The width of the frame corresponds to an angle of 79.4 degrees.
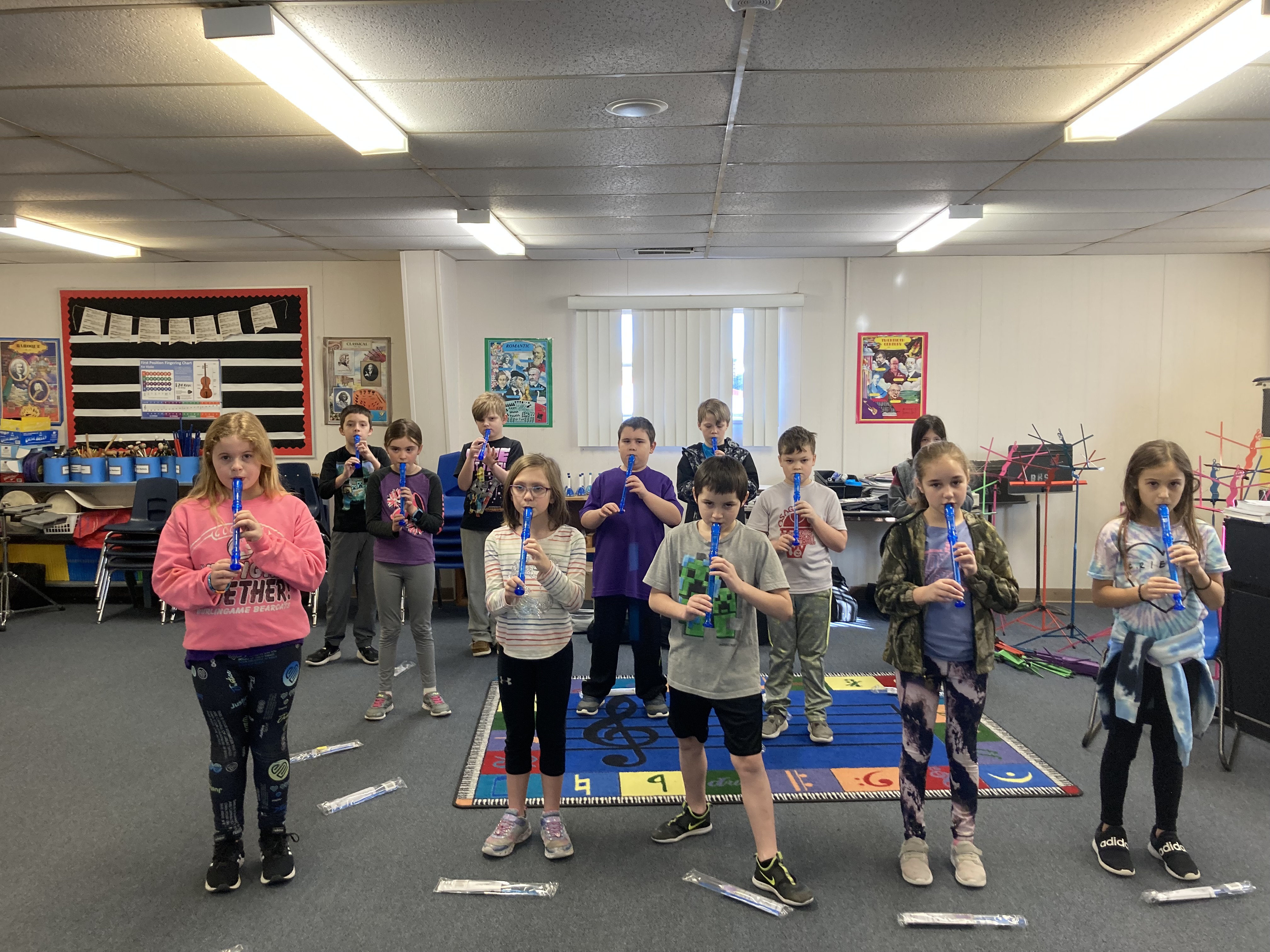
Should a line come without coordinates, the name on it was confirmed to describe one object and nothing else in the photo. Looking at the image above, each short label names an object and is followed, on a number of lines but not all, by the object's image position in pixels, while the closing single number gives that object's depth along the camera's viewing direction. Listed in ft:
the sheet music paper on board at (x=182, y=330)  19.39
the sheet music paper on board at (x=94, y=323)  19.42
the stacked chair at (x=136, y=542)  17.54
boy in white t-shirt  10.34
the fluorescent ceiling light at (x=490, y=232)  13.94
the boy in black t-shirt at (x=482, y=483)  12.96
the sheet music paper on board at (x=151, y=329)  19.42
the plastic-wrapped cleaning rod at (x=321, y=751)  10.25
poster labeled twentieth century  18.89
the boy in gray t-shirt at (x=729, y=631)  7.08
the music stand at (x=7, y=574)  16.76
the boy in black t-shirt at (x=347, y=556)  14.02
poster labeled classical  19.56
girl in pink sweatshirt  7.03
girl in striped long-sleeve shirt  7.69
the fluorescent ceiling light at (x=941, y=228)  13.71
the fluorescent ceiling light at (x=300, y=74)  6.70
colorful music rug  9.23
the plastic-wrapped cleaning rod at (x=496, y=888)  7.31
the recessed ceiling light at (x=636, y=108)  8.88
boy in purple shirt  10.57
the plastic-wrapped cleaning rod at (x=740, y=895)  7.02
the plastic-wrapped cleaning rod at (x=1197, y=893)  7.14
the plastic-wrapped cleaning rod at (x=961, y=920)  6.82
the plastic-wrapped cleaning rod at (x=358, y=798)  8.95
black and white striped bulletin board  19.39
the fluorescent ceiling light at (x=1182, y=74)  6.93
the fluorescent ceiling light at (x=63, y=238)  14.64
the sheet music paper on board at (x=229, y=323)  19.42
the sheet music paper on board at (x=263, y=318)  19.42
